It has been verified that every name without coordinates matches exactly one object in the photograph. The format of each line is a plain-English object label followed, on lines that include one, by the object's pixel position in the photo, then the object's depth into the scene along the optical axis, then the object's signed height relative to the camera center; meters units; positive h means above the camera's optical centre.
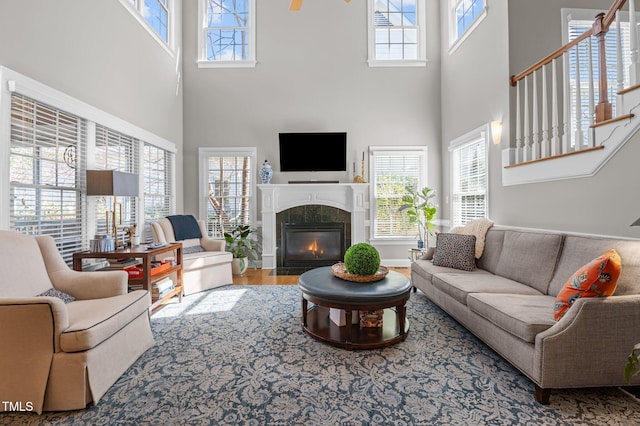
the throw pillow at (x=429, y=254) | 4.00 -0.55
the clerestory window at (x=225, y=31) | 5.82 +3.42
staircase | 2.42 +0.89
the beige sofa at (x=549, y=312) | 1.77 -0.67
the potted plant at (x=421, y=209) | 5.36 +0.04
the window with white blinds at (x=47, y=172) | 2.57 +0.37
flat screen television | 5.68 +1.10
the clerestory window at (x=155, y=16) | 4.22 +2.99
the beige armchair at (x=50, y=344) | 1.74 -0.78
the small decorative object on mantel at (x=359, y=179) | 5.67 +0.60
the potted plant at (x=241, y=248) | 5.20 -0.63
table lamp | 3.05 +0.29
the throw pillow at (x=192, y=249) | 4.50 -0.55
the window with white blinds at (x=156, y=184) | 4.60 +0.45
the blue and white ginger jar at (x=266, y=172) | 5.58 +0.72
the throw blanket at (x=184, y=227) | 4.50 -0.22
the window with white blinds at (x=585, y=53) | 3.68 +1.95
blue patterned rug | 1.73 -1.14
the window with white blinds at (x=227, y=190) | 5.83 +0.41
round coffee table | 2.43 -0.74
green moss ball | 2.77 -0.44
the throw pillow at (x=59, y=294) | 2.25 -0.60
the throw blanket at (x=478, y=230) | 3.59 -0.23
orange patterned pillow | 1.79 -0.42
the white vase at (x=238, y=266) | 5.18 -0.91
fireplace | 5.73 -0.59
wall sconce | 3.98 +1.04
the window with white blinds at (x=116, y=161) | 3.55 +0.63
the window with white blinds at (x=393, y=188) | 5.86 +0.45
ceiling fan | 2.93 +1.98
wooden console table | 2.97 -0.51
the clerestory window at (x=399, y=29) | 5.86 +3.47
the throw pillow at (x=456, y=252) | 3.48 -0.47
